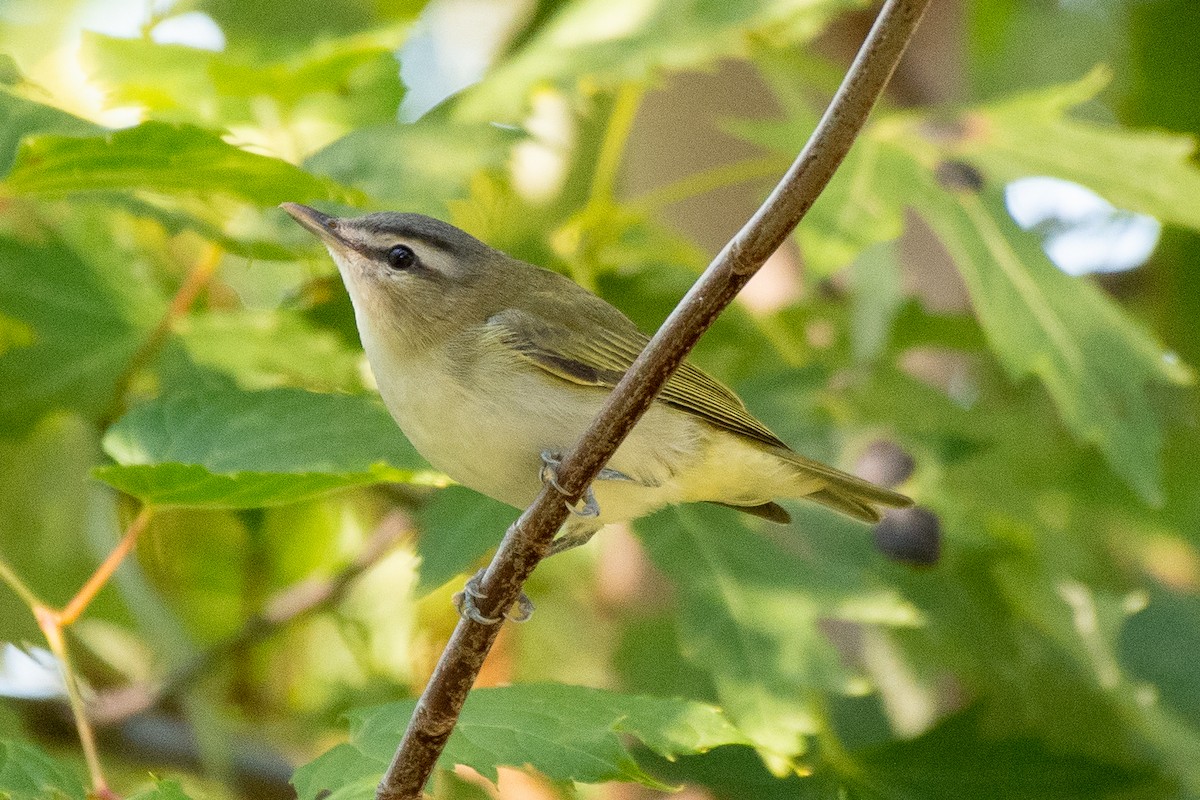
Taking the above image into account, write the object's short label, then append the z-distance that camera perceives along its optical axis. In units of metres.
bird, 4.03
